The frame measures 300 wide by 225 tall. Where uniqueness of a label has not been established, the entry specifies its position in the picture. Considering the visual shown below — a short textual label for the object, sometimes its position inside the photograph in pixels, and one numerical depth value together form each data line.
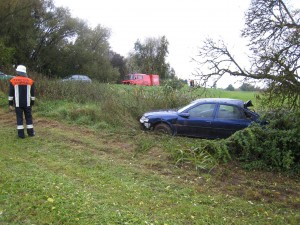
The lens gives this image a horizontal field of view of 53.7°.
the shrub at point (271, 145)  6.78
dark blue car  8.81
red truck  38.98
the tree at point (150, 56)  54.19
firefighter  8.20
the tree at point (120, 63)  53.62
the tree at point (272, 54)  7.20
